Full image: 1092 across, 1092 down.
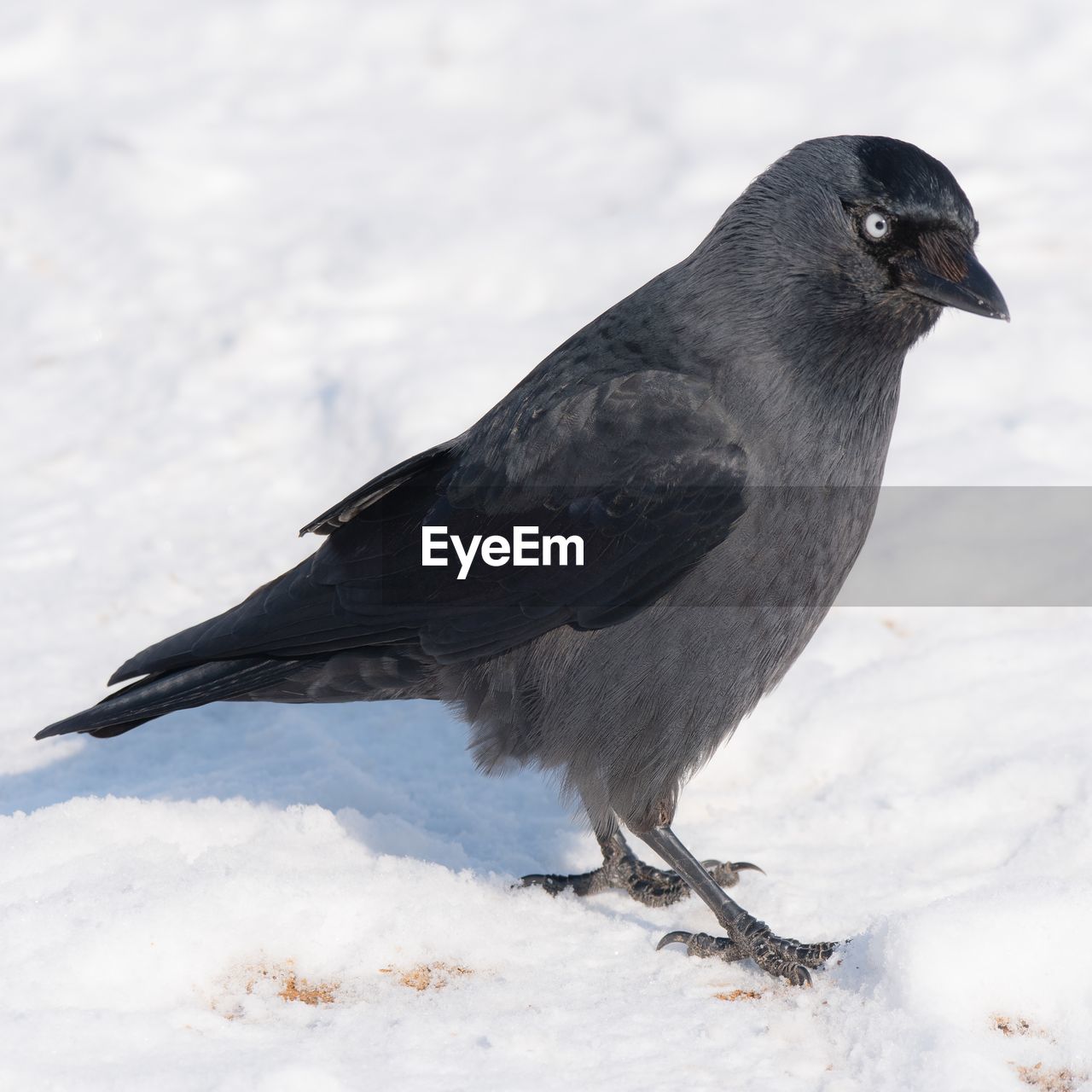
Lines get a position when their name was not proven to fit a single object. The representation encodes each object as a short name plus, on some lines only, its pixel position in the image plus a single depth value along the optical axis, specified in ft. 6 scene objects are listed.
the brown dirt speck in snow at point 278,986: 22.54
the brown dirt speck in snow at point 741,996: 23.47
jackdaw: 25.07
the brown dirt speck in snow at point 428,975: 23.35
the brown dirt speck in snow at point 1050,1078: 20.17
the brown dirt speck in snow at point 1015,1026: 21.15
